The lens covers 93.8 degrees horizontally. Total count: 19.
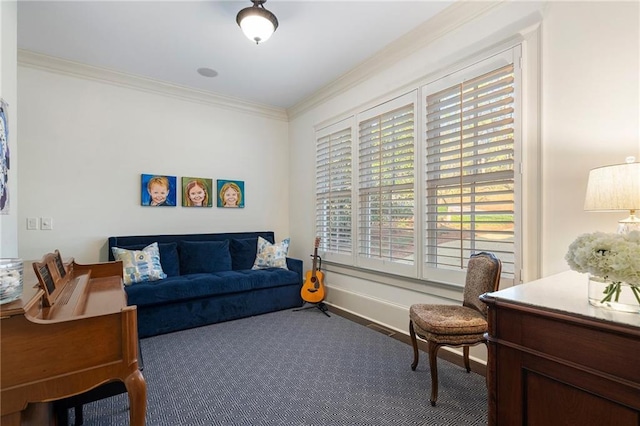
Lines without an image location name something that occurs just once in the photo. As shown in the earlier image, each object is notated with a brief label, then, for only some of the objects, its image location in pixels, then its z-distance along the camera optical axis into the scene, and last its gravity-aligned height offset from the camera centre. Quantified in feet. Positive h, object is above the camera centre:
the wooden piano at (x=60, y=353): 3.15 -1.60
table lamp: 4.46 +0.28
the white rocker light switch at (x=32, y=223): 10.28 -0.33
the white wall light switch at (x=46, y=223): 10.50 -0.35
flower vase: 3.19 -0.99
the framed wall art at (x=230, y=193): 14.16 +0.89
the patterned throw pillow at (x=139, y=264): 10.41 -1.86
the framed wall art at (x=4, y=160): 6.19 +1.15
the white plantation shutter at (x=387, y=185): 9.71 +0.90
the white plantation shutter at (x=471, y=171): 7.28 +1.02
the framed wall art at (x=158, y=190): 12.36 +0.92
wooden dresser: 2.90 -1.65
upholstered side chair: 6.13 -2.34
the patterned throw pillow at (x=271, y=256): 13.19 -1.99
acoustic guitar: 12.57 -3.25
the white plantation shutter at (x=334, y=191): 12.30 +0.85
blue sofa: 10.02 -2.68
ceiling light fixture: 7.63 +4.96
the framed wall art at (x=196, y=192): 13.25 +0.90
